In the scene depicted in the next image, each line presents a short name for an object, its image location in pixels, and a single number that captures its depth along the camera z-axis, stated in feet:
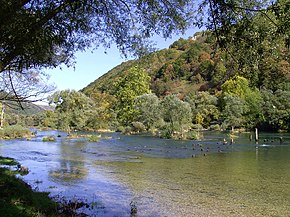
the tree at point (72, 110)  225.82
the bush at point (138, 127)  201.46
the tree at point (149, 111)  196.24
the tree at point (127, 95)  247.50
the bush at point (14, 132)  147.02
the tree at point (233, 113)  215.10
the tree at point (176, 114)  166.83
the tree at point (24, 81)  37.99
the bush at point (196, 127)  215.80
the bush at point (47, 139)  134.69
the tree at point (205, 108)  244.01
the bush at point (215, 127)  225.43
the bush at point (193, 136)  143.23
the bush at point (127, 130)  200.14
